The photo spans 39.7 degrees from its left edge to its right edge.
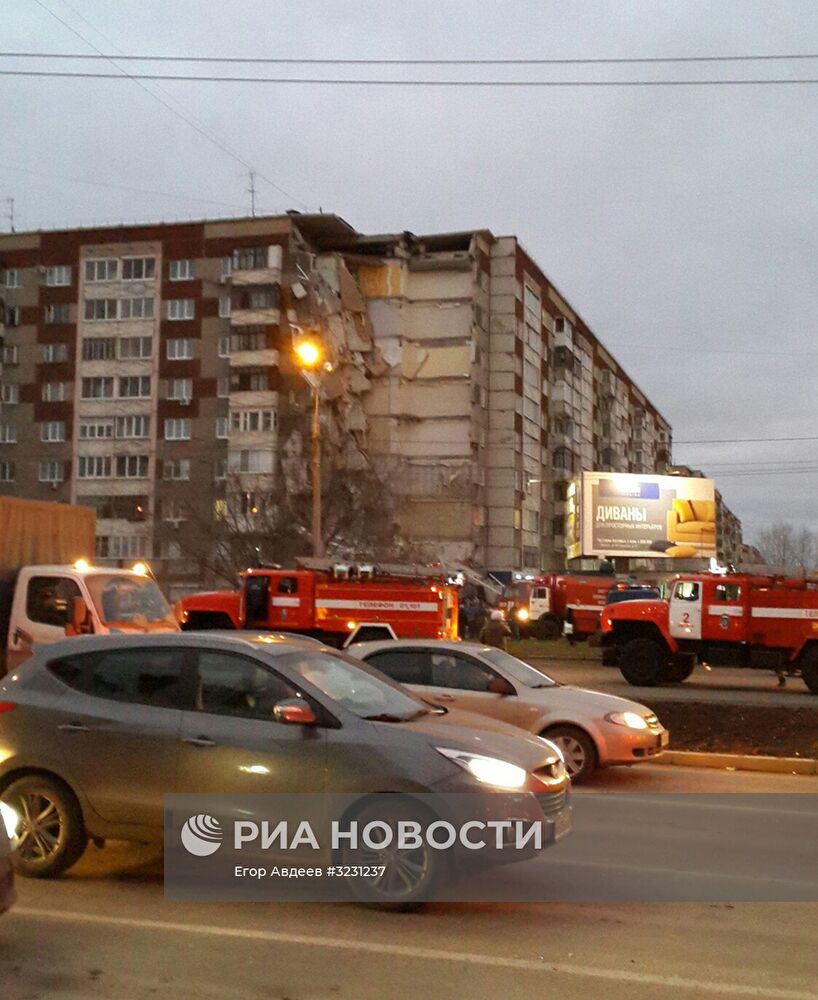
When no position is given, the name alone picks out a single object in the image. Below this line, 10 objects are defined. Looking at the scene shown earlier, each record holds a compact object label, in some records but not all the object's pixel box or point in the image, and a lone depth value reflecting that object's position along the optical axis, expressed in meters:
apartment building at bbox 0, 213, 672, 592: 65.88
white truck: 14.73
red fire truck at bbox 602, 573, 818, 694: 24.45
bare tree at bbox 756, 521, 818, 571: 118.81
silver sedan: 11.38
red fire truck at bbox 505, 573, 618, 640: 42.09
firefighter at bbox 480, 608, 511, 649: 21.89
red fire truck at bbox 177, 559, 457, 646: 25.28
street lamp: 25.55
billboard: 57.53
